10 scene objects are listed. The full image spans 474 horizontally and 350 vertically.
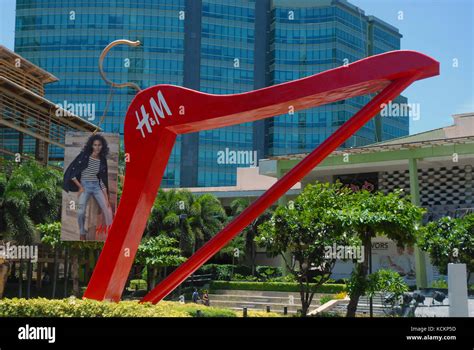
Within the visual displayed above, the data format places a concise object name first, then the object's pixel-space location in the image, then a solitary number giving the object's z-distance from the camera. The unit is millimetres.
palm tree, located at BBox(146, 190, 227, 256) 36688
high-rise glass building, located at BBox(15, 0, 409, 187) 65125
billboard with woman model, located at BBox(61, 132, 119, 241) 14219
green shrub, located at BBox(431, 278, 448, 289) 29328
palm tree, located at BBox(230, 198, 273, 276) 37938
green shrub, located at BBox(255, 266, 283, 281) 35306
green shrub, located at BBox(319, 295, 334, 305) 26695
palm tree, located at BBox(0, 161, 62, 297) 27844
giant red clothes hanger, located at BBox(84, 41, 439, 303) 11125
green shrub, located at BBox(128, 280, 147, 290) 38362
